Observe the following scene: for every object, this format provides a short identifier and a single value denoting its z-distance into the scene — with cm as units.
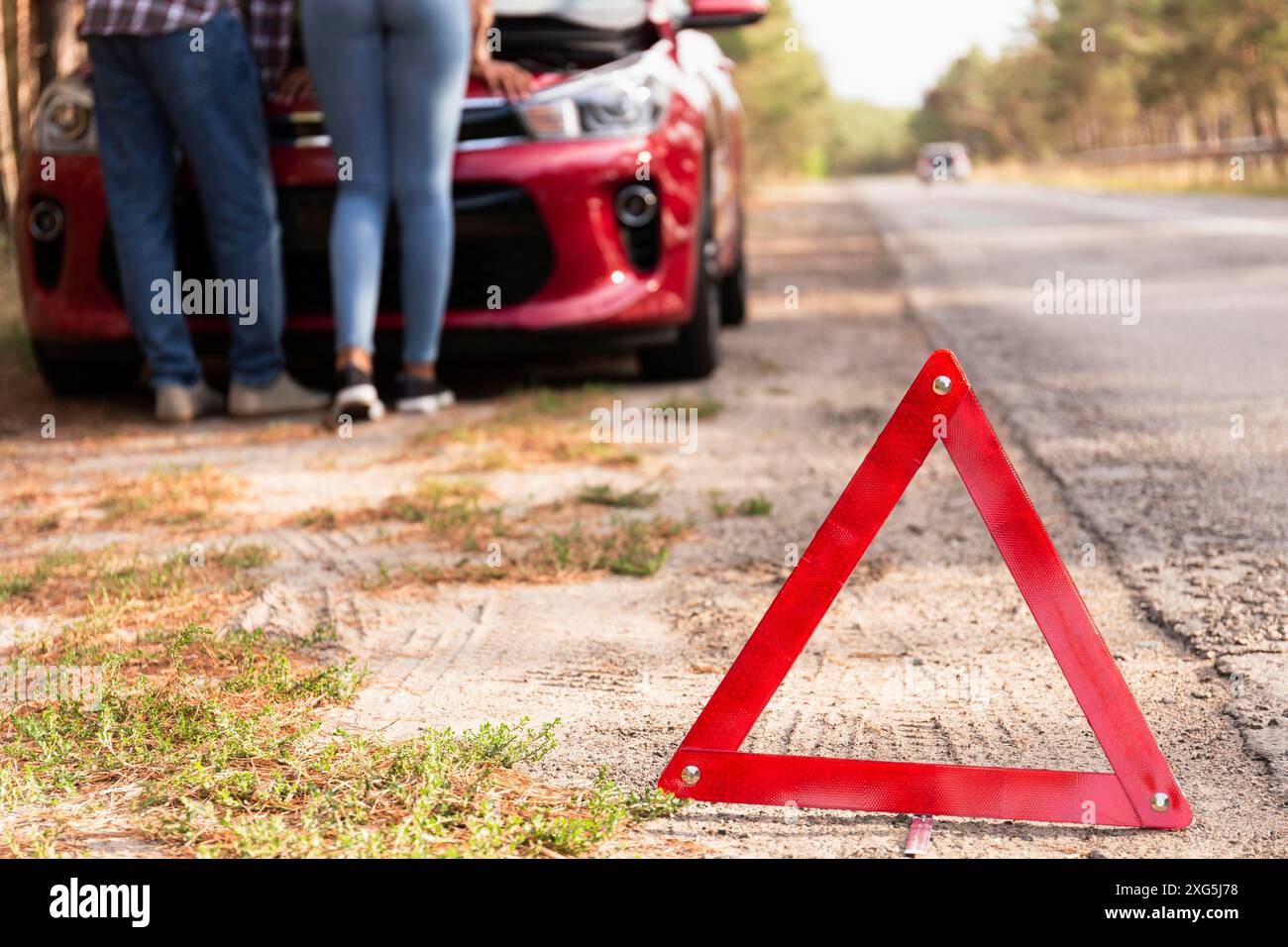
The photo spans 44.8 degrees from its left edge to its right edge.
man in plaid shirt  535
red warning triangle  225
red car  563
